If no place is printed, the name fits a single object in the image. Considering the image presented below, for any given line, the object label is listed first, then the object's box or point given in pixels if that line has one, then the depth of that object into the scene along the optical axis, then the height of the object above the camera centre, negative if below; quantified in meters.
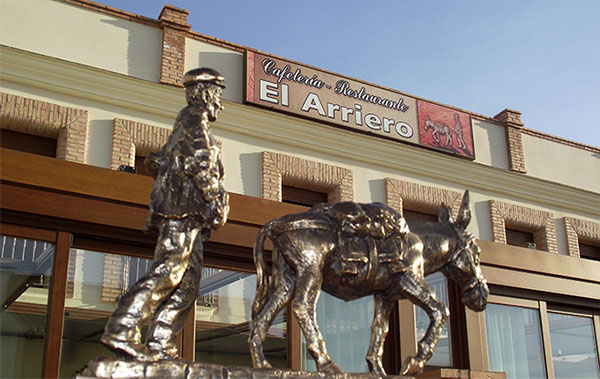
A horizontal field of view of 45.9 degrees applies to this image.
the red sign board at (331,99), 14.30 +6.68
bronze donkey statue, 4.76 +1.05
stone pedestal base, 3.79 +0.32
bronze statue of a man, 4.42 +1.33
